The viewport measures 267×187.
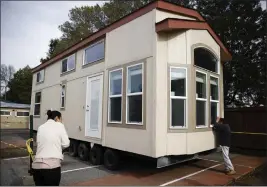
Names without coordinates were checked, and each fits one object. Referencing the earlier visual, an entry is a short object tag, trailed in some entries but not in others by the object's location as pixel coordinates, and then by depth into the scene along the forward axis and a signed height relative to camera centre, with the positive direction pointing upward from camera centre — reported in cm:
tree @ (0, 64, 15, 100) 5909 +927
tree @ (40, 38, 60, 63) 4250 +1153
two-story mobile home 688 +86
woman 403 -64
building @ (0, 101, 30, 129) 3229 -32
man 757 -76
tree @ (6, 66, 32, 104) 4659 +508
